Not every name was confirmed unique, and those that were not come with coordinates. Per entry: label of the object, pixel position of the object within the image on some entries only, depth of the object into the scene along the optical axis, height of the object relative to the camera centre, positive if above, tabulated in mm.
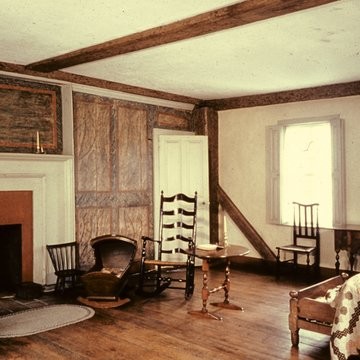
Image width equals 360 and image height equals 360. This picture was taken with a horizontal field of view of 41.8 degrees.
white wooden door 7344 +272
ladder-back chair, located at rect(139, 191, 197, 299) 5691 -890
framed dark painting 5617 +897
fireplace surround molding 5668 -52
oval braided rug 4449 -1320
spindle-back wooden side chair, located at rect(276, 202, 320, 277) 6730 -728
